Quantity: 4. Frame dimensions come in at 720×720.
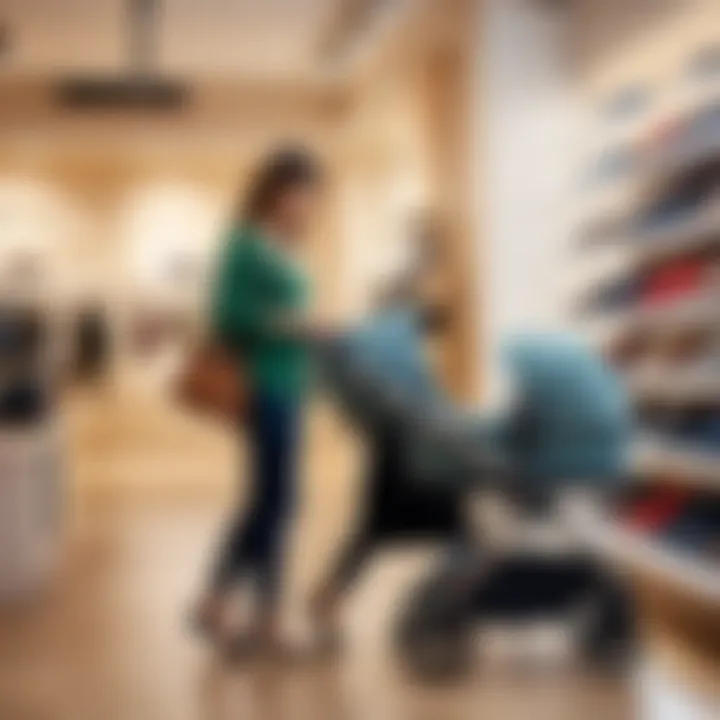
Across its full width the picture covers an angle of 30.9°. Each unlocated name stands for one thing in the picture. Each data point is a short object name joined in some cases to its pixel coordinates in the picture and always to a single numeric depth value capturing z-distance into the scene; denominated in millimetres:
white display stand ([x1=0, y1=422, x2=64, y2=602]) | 3980
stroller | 3002
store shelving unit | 3301
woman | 3197
